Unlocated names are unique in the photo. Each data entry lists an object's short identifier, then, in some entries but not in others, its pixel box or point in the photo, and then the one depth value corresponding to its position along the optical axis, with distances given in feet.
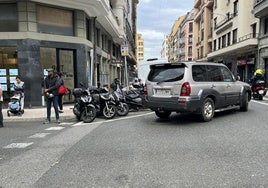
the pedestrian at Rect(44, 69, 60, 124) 20.41
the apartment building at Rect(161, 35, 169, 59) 397.24
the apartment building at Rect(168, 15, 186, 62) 241.59
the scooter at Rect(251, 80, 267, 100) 34.77
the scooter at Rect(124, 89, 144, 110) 26.25
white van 47.87
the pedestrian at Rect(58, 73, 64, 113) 26.05
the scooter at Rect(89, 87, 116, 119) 22.58
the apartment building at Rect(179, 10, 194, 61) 188.48
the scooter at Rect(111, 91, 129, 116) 23.72
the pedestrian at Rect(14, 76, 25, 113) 24.88
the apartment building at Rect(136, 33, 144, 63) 345.15
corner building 28.73
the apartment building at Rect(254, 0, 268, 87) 55.90
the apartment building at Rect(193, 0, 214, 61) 111.30
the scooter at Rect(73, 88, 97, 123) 21.38
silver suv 17.92
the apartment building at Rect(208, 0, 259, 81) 66.48
